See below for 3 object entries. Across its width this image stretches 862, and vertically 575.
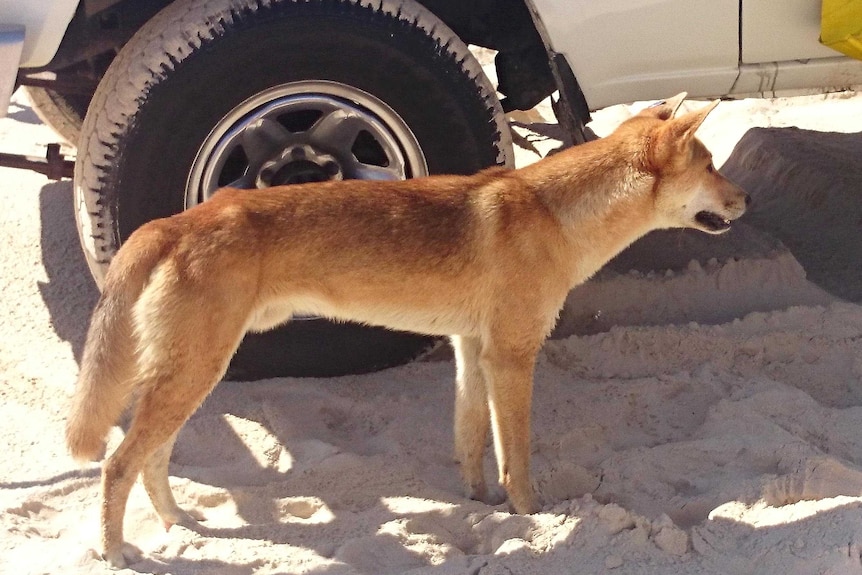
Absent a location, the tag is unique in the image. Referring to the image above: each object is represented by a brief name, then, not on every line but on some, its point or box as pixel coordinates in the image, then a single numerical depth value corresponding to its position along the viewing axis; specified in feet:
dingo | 10.46
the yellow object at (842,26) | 13.14
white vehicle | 12.55
